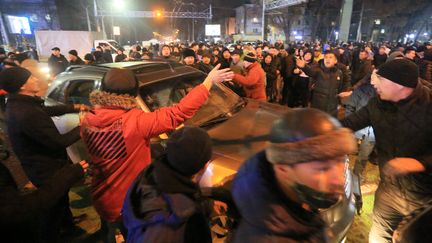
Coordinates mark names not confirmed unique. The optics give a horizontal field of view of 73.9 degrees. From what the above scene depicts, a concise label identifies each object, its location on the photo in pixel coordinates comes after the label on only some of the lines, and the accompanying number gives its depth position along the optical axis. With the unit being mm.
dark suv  2623
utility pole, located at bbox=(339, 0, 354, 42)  23578
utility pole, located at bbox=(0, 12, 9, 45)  30641
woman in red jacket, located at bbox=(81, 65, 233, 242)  2184
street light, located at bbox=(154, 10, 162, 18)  30336
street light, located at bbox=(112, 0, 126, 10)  32688
